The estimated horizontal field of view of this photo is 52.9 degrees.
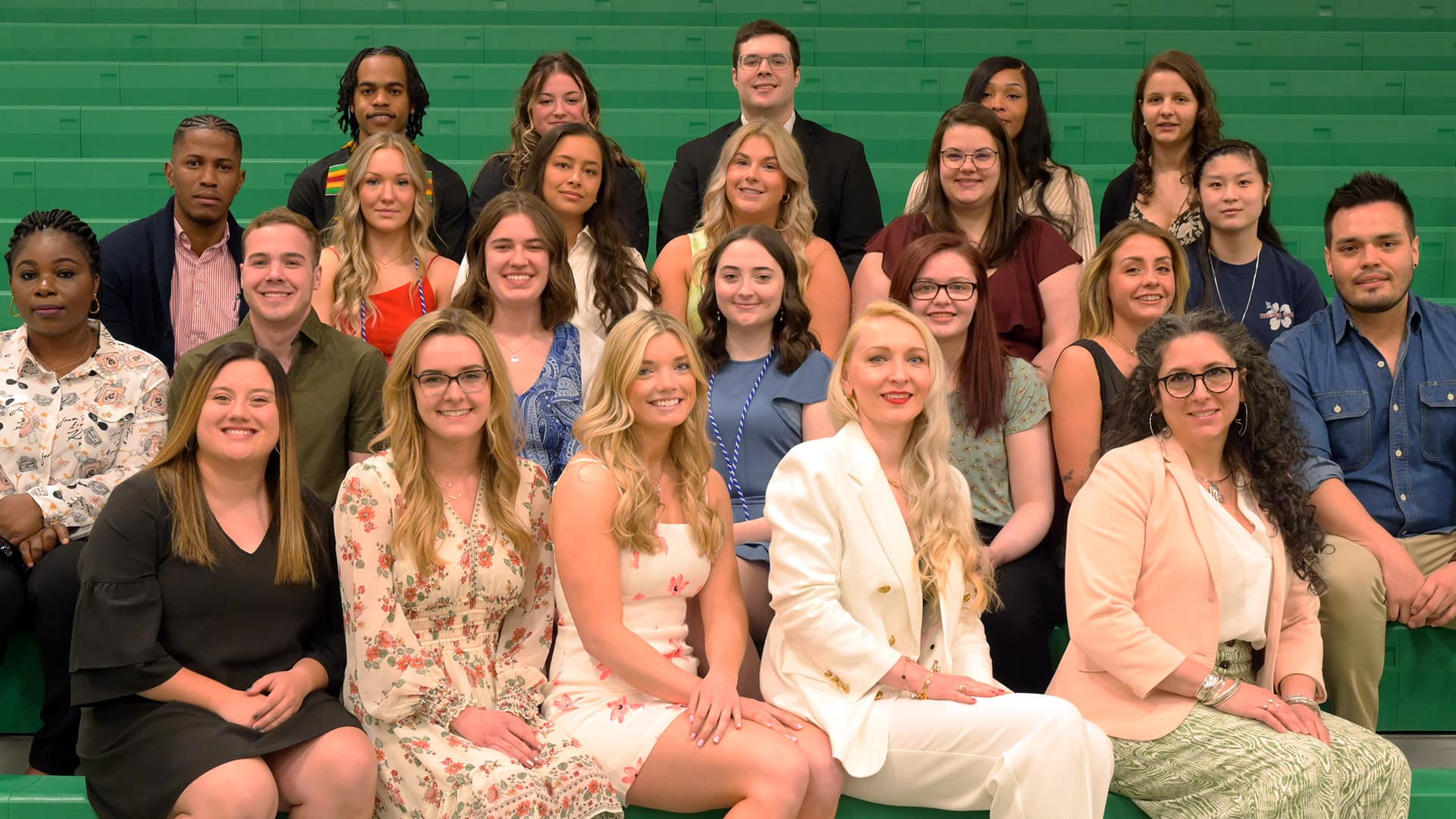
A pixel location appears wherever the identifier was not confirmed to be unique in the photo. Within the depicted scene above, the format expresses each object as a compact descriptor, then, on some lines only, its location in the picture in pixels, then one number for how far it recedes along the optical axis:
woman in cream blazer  2.35
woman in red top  3.46
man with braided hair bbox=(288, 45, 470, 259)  3.88
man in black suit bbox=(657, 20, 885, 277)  3.94
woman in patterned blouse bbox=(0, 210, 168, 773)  2.80
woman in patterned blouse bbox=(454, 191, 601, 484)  3.05
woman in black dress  2.32
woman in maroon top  3.34
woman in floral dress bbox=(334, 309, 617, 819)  2.36
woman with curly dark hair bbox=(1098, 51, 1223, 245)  3.89
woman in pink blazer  2.42
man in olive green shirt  2.94
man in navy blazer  3.60
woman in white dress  2.39
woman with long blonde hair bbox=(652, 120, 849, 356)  3.43
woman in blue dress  3.00
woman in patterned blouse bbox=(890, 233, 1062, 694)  2.95
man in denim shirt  3.04
